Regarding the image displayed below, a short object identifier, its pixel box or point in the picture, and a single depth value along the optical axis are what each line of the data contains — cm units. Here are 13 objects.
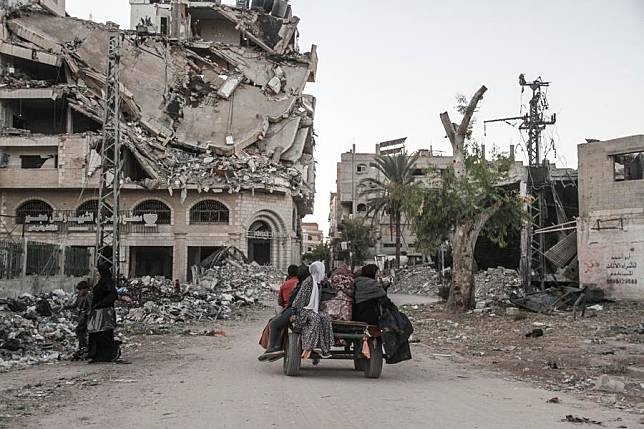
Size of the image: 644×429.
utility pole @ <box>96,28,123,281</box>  2673
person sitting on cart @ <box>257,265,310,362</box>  971
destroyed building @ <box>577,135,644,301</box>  2367
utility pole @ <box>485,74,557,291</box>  2969
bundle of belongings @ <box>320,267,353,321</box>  966
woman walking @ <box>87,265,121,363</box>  1128
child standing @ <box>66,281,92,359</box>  1201
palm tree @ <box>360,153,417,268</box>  5259
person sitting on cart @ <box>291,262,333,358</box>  936
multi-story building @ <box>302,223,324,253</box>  12769
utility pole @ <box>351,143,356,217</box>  8319
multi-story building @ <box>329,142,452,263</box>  7619
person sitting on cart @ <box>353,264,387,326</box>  959
